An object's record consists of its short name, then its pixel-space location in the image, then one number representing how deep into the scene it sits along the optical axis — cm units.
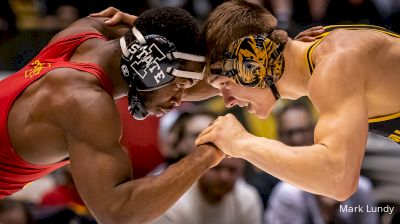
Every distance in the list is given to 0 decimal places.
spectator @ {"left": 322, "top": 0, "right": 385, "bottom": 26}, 1179
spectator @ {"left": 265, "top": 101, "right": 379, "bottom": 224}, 998
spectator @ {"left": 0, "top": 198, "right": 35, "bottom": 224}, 1050
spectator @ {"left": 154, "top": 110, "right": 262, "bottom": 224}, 949
